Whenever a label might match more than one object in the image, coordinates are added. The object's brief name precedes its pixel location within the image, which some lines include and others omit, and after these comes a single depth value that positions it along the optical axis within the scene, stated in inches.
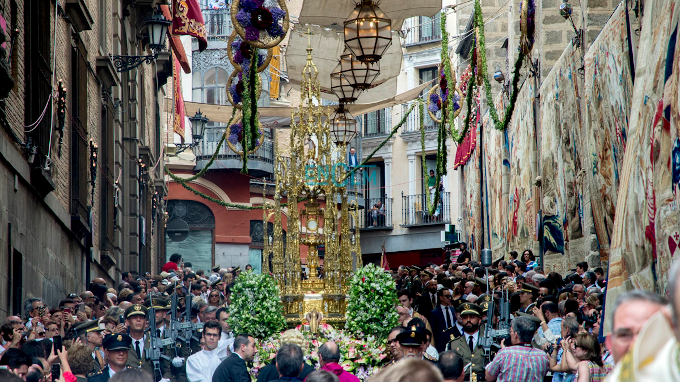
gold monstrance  612.4
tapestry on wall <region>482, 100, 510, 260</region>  968.3
